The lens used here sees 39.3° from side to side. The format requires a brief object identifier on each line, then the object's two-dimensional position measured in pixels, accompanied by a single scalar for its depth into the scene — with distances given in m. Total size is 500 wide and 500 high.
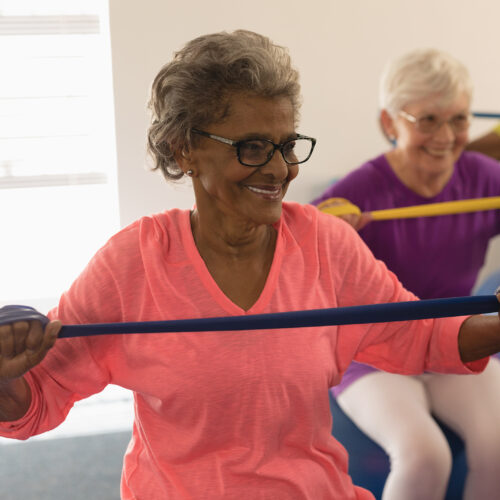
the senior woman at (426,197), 1.85
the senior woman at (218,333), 1.23
